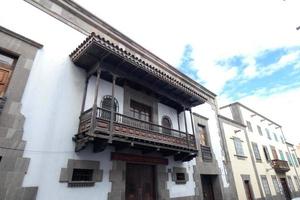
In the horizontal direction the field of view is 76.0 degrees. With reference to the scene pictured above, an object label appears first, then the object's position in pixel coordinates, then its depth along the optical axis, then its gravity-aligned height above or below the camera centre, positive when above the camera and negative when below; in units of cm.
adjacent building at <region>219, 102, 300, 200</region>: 1438 +306
